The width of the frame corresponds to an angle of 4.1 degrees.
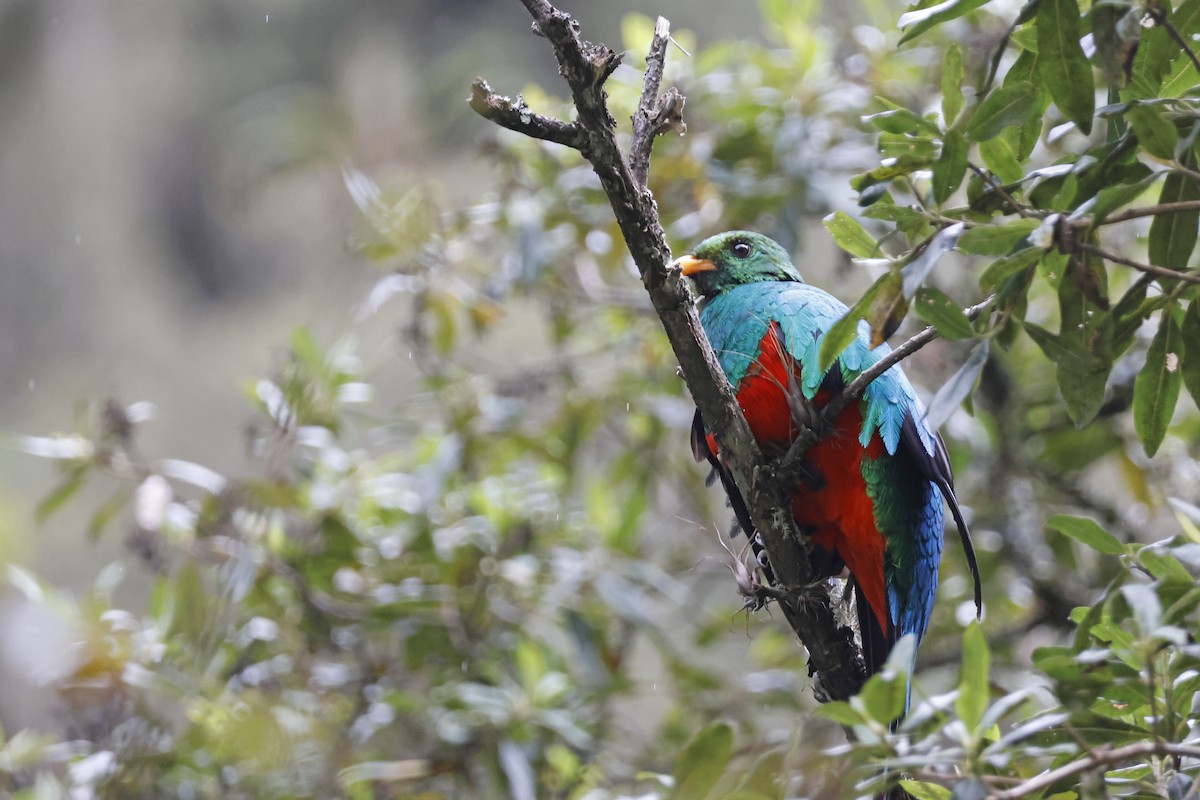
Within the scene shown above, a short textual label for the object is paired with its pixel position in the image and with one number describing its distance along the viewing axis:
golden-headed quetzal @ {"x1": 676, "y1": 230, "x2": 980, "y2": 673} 8.65
